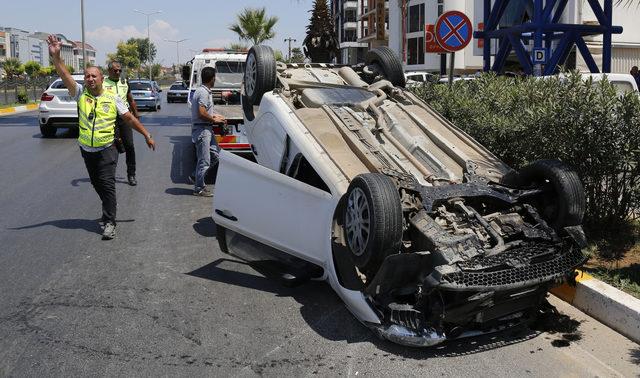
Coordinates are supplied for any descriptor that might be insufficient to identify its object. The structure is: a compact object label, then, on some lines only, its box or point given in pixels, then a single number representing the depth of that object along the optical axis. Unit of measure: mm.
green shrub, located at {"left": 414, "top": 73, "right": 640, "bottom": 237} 5195
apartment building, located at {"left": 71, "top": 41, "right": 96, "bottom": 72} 149412
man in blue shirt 8422
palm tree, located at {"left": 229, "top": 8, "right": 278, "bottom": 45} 37188
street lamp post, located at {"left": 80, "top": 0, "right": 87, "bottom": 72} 36438
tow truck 13172
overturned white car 3922
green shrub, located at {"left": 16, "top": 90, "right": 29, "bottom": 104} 34062
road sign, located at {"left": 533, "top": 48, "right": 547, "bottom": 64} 12672
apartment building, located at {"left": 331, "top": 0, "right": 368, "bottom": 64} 77938
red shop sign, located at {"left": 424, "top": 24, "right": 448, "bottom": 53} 9005
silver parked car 27344
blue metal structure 14258
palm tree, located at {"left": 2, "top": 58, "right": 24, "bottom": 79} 68644
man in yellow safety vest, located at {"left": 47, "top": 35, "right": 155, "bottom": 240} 6559
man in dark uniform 8781
